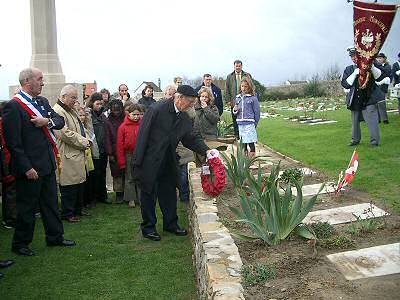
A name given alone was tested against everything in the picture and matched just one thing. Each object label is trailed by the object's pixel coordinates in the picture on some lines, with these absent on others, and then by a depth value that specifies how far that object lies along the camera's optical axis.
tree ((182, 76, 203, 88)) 29.72
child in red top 7.04
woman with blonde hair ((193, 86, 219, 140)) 7.67
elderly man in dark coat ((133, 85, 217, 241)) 5.32
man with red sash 4.84
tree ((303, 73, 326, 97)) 34.16
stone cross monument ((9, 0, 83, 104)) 9.01
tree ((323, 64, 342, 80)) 37.46
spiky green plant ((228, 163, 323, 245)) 3.84
